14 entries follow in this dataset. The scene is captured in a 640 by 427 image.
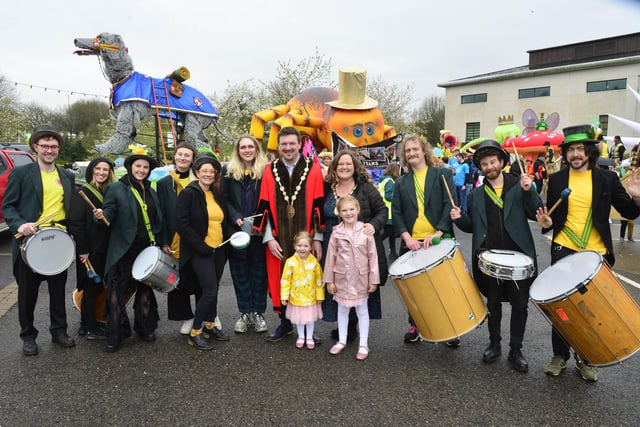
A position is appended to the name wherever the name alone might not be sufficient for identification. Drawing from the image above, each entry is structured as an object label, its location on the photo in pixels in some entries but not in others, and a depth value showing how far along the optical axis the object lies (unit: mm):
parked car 8133
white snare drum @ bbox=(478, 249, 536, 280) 2990
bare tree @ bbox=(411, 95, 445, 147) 41950
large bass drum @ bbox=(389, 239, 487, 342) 3160
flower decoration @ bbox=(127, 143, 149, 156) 4082
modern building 31594
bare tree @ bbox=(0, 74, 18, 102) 29734
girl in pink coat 3609
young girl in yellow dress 3756
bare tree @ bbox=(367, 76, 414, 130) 31859
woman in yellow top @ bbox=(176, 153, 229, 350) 3703
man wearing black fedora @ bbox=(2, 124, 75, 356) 3613
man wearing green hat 3156
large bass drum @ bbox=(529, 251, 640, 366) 2746
